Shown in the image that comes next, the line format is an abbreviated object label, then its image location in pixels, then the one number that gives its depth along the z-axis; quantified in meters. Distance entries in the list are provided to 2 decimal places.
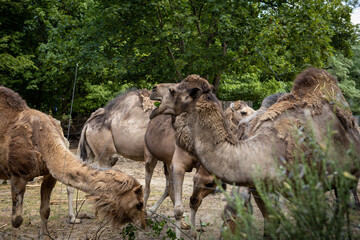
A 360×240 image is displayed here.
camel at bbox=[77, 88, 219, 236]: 6.86
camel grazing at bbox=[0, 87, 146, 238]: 4.62
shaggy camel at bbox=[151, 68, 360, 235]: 3.63
